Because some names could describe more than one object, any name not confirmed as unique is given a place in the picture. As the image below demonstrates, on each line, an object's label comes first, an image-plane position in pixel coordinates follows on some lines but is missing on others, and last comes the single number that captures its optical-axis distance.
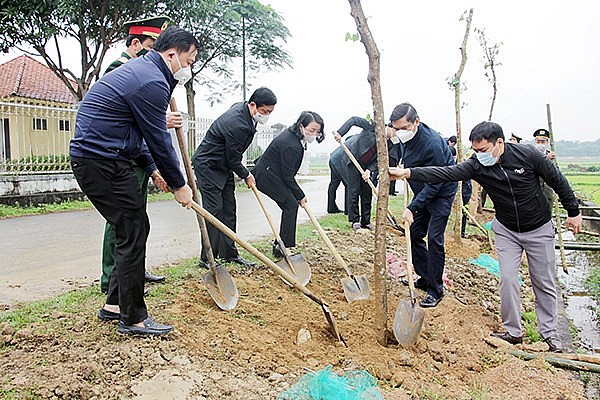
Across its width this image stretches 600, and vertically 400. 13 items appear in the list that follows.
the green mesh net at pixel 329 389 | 2.38
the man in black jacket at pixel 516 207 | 3.67
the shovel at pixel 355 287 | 4.52
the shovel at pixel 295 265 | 4.65
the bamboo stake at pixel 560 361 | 3.43
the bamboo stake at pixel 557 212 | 6.41
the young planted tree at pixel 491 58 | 11.01
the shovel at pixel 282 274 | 3.28
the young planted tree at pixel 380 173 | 3.25
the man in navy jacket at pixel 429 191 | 4.46
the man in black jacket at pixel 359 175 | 7.67
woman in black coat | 5.16
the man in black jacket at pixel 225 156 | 4.50
